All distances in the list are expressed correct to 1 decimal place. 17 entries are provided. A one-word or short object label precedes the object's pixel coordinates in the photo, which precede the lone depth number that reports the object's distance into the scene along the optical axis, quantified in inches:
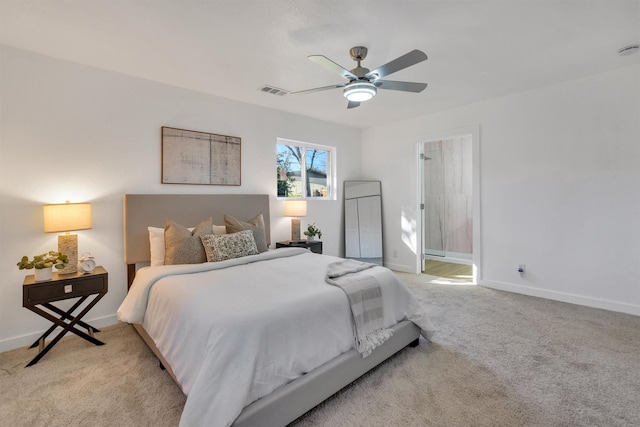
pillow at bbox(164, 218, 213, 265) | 114.5
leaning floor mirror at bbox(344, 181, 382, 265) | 213.6
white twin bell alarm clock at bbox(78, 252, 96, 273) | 105.0
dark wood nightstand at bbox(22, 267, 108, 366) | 93.4
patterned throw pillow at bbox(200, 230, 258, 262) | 117.7
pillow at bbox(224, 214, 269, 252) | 134.8
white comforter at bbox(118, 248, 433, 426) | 57.9
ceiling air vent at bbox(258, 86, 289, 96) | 141.3
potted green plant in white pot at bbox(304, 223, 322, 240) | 183.3
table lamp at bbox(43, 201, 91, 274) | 101.3
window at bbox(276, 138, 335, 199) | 187.2
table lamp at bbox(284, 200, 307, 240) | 175.5
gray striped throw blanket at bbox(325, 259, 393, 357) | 82.0
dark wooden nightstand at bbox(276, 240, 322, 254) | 169.6
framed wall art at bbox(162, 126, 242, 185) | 136.5
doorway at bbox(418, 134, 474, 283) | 242.8
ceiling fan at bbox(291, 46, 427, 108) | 83.7
